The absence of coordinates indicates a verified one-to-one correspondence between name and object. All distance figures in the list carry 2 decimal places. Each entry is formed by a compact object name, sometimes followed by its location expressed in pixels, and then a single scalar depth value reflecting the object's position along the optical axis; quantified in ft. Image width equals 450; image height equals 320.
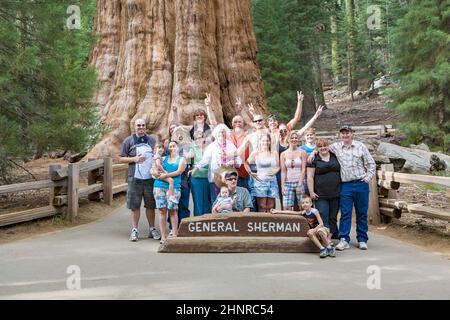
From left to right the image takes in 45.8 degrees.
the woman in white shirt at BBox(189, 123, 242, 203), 25.91
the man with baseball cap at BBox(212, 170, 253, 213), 24.45
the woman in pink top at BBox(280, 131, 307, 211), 25.54
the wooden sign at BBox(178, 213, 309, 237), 23.47
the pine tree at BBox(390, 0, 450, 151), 66.39
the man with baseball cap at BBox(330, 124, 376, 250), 25.11
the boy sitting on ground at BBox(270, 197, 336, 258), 22.63
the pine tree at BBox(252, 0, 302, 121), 86.94
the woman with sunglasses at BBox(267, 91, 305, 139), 28.25
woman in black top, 25.21
